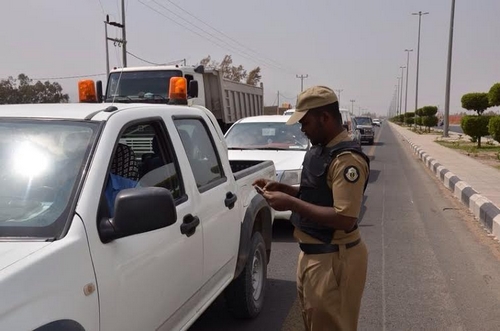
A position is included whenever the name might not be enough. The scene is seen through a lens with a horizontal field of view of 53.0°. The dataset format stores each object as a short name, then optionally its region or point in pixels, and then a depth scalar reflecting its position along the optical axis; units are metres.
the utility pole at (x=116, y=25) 22.47
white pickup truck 1.84
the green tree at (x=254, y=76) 61.16
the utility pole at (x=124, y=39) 24.26
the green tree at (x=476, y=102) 24.75
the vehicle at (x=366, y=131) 30.66
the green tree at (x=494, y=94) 17.94
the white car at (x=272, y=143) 7.12
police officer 2.42
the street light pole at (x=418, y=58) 48.69
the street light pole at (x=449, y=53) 28.81
